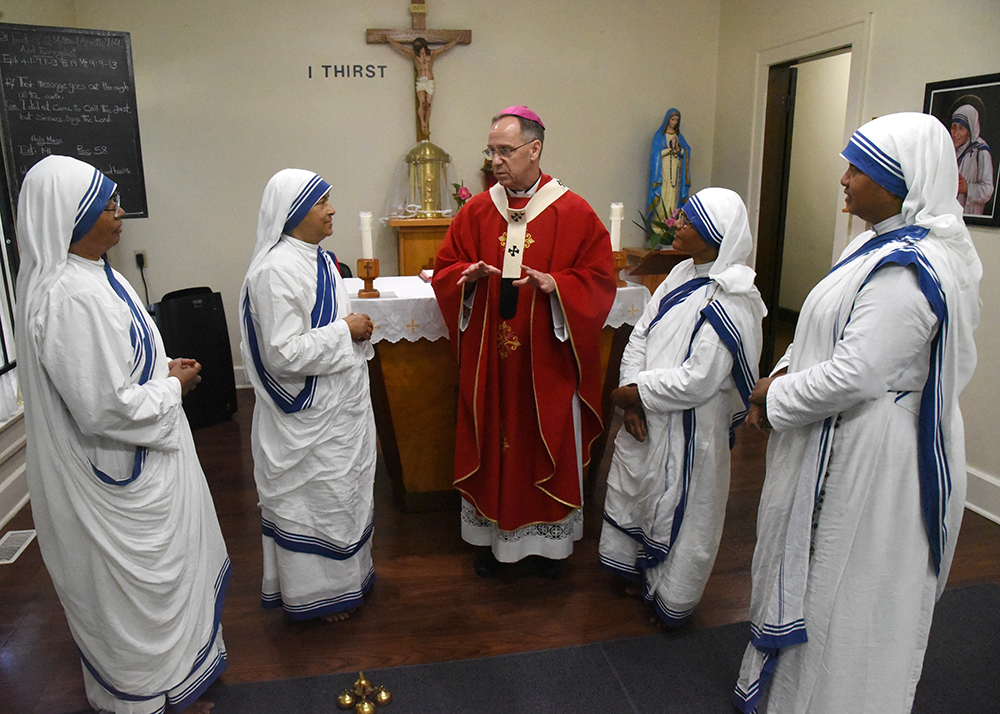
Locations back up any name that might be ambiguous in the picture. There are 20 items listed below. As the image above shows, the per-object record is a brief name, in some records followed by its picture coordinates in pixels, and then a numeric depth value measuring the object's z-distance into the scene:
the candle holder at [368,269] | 2.96
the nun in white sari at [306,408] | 2.29
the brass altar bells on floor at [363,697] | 2.23
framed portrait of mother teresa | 3.33
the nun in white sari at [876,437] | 1.68
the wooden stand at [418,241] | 5.18
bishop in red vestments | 2.71
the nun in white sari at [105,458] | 1.71
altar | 3.19
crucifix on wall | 5.22
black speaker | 4.50
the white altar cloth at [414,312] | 3.15
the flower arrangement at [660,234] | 5.48
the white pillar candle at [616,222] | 3.12
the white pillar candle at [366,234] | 2.93
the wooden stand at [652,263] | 4.44
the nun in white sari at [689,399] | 2.33
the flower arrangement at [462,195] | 5.24
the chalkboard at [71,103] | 3.71
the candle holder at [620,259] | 3.17
